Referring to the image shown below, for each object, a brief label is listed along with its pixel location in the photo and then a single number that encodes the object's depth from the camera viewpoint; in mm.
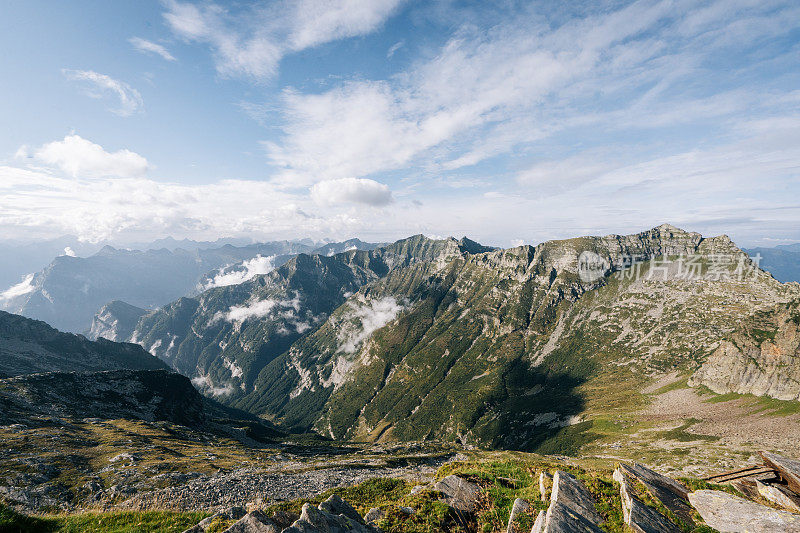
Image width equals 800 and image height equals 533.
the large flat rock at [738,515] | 14688
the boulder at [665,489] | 16938
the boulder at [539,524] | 14172
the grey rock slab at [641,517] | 15039
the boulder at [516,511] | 16266
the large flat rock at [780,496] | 16781
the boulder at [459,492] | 20312
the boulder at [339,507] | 17595
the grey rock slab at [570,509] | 13711
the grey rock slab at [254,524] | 13289
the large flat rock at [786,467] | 18078
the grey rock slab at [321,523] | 13383
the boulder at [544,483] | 19933
